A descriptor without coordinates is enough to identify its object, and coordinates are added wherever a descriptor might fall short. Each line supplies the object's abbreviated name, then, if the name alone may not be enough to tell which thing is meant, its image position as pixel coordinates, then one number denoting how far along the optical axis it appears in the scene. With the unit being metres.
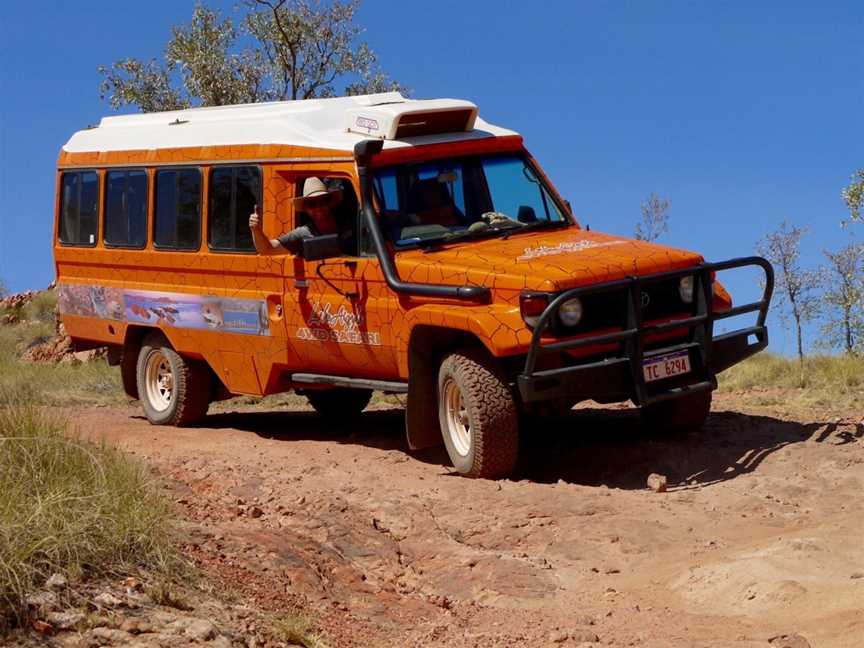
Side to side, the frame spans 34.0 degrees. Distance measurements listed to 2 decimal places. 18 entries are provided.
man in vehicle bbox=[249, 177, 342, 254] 10.69
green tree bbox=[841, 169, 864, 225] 20.73
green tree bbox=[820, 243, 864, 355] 22.61
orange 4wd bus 9.40
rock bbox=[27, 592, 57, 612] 6.11
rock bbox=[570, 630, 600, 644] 6.76
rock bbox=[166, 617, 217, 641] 6.20
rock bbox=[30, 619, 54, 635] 6.01
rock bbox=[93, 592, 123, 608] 6.29
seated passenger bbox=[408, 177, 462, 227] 10.43
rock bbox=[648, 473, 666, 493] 9.34
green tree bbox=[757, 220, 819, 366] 24.42
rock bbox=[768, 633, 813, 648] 6.32
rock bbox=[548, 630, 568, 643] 6.80
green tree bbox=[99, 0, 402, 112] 24.52
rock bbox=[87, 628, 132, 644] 6.03
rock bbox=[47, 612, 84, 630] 6.06
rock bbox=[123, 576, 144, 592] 6.53
